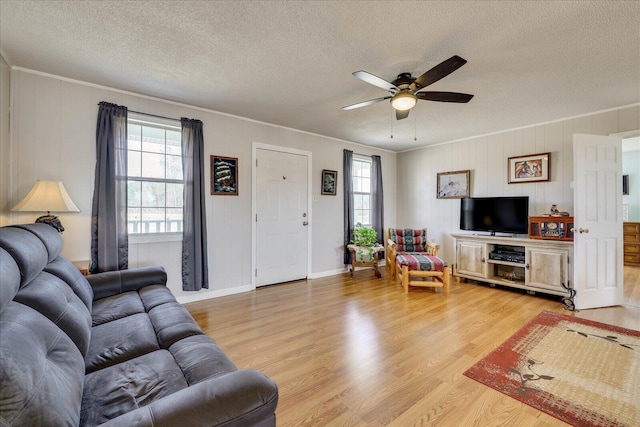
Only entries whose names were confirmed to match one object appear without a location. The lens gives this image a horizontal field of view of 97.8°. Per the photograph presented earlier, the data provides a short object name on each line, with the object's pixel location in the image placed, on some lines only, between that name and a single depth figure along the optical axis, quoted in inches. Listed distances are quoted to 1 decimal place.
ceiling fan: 85.0
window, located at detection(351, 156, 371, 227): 209.8
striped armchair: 152.9
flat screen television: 157.5
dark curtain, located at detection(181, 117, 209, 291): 132.5
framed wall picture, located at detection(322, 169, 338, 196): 188.7
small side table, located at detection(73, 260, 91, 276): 97.5
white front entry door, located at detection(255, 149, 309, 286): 161.9
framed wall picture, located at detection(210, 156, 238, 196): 143.6
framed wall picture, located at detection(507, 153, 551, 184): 155.3
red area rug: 64.1
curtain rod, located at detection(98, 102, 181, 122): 122.0
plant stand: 185.3
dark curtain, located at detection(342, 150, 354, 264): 197.2
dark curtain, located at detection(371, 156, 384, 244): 213.8
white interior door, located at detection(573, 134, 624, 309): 126.3
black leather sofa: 30.3
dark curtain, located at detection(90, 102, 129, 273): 111.3
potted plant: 184.6
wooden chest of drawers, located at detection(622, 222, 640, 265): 229.8
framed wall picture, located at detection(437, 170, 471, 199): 189.3
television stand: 137.3
